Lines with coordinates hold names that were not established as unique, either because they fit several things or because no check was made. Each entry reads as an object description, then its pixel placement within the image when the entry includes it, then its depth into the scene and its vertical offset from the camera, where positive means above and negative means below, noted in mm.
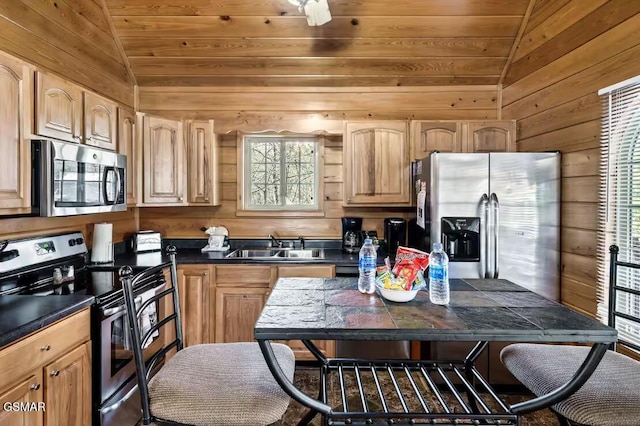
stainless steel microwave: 1825 +162
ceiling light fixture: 1882 +1064
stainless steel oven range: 1734 -470
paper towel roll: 2582 -268
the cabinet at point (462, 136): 3059 +599
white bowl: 1434 -351
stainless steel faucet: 3398 -328
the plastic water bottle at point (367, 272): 1585 -288
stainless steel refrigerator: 2480 -58
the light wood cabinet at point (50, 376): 1284 -669
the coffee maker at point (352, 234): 3291 -249
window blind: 1951 +69
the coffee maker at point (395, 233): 3215 -234
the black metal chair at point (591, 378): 1294 -698
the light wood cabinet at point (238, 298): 2826 -712
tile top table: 1150 -390
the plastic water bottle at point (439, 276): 1427 -276
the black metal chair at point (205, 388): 1251 -663
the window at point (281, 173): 3516 +332
